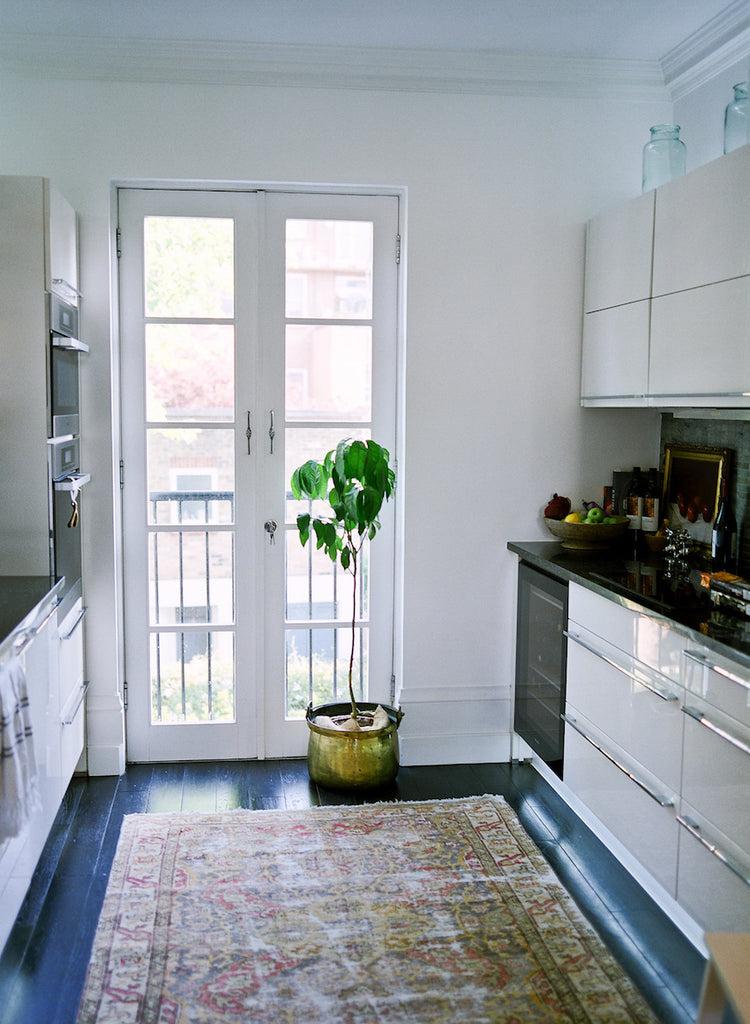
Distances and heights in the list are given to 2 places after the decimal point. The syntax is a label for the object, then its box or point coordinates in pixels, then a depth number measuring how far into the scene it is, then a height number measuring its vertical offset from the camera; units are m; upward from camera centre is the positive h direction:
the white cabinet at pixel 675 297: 2.71 +0.40
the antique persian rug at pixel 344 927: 2.26 -1.41
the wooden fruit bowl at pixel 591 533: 3.51 -0.44
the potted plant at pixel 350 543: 3.39 -0.48
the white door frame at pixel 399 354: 3.54 +0.22
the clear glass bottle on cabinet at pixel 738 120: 2.89 +0.92
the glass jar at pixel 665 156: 3.35 +0.93
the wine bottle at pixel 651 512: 3.61 -0.36
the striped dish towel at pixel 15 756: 2.15 -0.81
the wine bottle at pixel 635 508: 3.65 -0.35
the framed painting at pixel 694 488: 3.36 -0.26
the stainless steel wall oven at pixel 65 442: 3.05 -0.11
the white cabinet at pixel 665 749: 2.27 -0.92
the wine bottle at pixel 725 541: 3.17 -0.41
